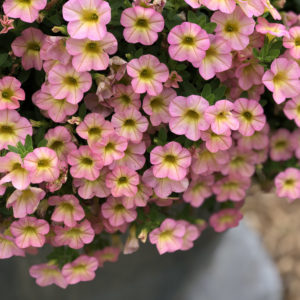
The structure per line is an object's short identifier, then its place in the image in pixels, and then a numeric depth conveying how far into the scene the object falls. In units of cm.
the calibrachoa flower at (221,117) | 62
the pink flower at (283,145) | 73
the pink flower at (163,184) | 65
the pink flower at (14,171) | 61
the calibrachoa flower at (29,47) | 64
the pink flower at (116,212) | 67
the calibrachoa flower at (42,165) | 61
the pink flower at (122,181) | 64
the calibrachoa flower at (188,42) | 62
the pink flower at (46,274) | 69
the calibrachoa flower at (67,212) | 65
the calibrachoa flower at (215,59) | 63
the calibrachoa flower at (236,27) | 64
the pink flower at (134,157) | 65
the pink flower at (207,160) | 66
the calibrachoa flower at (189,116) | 63
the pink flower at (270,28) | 64
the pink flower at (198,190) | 70
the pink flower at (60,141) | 63
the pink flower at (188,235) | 71
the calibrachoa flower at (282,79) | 65
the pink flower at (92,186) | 64
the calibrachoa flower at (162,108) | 64
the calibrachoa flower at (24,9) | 61
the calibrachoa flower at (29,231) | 64
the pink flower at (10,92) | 63
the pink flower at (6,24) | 62
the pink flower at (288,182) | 72
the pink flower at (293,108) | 68
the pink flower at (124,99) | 64
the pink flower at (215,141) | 64
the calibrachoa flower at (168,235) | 68
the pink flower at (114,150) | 63
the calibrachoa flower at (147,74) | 62
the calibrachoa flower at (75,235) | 66
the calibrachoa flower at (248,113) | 65
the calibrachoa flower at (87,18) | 60
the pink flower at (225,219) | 74
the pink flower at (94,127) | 63
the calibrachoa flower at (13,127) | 63
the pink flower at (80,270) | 68
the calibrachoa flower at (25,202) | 62
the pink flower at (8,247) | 67
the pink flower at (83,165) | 63
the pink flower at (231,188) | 72
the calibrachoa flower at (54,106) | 63
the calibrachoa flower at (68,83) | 62
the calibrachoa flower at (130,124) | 64
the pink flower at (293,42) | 66
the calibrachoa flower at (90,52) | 61
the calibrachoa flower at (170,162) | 64
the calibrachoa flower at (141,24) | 62
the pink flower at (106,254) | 72
